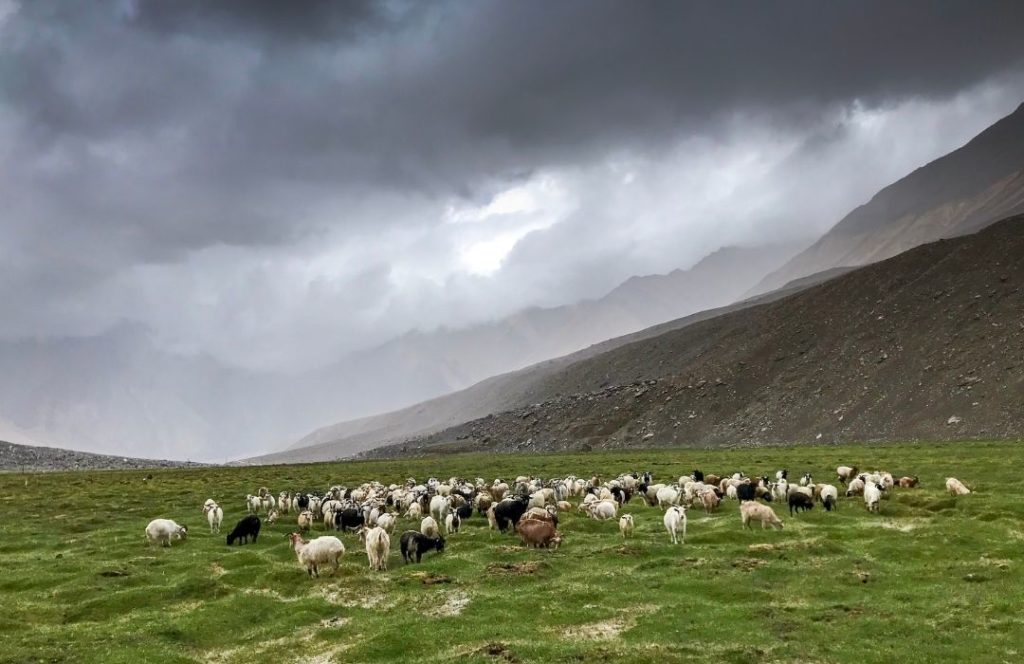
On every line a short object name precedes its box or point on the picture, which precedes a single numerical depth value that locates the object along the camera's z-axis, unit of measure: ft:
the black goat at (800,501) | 116.88
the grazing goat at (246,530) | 114.11
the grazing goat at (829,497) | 119.24
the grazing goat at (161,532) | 112.78
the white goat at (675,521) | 99.86
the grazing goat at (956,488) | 121.19
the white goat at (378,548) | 89.66
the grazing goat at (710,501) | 126.93
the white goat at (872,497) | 113.39
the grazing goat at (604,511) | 120.57
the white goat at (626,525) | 103.65
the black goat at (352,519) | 119.55
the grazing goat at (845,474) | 153.28
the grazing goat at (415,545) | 94.22
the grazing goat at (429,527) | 104.73
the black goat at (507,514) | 113.19
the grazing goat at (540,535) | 99.30
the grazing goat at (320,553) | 88.63
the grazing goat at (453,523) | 113.09
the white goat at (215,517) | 126.41
